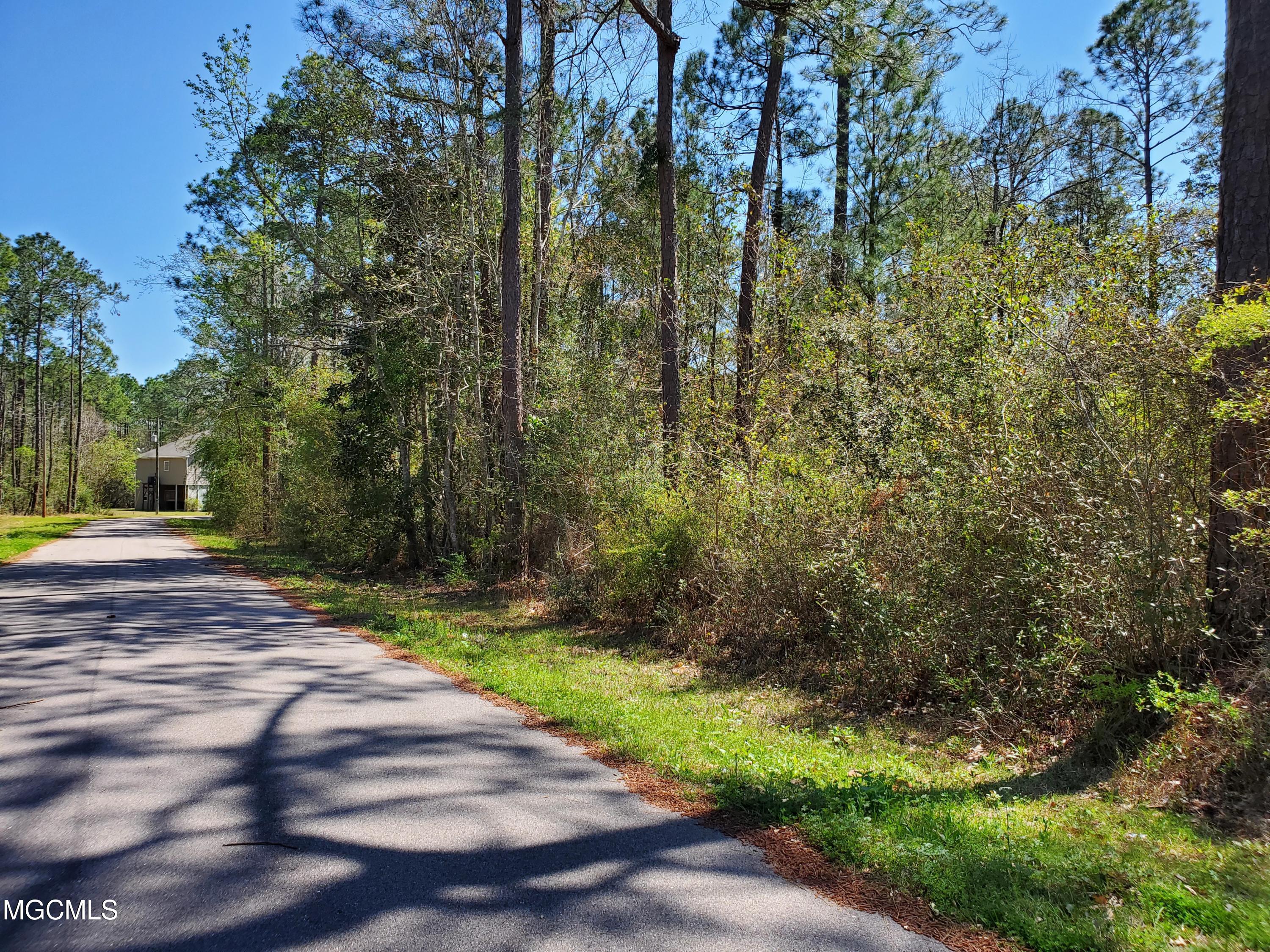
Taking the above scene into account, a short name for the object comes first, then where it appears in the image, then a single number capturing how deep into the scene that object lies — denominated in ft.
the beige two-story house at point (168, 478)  250.37
